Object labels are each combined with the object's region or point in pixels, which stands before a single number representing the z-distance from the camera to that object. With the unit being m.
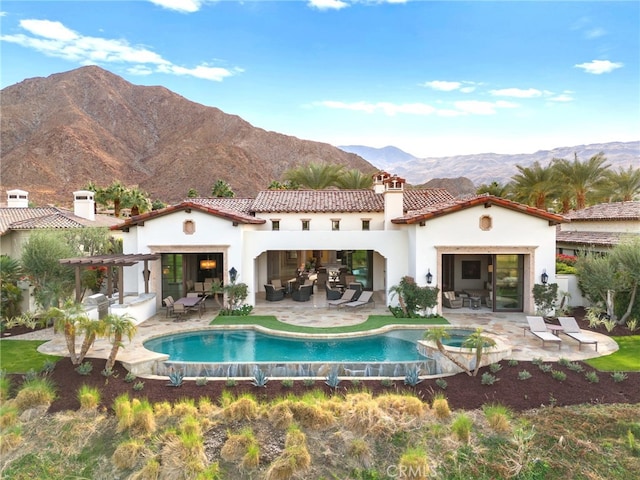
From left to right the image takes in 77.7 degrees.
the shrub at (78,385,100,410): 11.27
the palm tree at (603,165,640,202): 37.76
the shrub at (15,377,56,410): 11.38
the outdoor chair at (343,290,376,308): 22.23
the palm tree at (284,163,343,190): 42.88
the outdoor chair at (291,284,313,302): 24.53
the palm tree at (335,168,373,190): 41.97
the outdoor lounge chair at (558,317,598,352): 15.04
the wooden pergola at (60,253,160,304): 17.83
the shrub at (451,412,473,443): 10.09
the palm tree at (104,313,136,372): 12.46
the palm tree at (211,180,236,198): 52.60
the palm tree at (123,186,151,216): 46.34
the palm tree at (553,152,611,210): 37.44
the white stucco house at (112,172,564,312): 20.27
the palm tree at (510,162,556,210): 38.78
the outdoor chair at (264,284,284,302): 24.81
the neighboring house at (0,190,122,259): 24.59
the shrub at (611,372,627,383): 12.09
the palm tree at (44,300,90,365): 12.59
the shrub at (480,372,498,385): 12.25
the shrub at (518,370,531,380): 12.36
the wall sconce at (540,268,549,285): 20.09
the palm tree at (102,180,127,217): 46.62
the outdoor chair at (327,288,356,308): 22.69
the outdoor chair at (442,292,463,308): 22.16
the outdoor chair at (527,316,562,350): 14.95
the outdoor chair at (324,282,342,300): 24.25
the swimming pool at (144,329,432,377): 13.73
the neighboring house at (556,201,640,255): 23.83
